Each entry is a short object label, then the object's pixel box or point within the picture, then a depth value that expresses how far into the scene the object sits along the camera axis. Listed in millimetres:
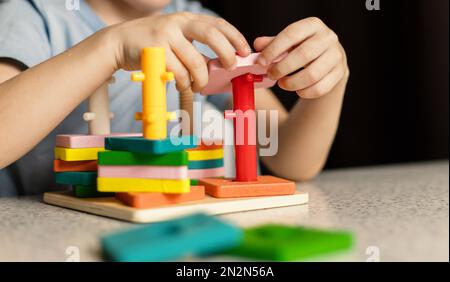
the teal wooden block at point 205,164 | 791
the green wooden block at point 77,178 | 775
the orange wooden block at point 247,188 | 762
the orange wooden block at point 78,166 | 786
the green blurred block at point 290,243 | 627
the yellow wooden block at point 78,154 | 777
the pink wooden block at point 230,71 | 767
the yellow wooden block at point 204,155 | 790
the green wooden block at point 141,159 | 717
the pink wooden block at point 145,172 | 719
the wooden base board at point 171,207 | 714
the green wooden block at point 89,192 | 784
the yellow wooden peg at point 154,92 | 730
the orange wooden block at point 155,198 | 722
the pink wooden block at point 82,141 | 778
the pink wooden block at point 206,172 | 793
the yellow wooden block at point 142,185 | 721
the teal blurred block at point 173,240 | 616
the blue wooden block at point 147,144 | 714
